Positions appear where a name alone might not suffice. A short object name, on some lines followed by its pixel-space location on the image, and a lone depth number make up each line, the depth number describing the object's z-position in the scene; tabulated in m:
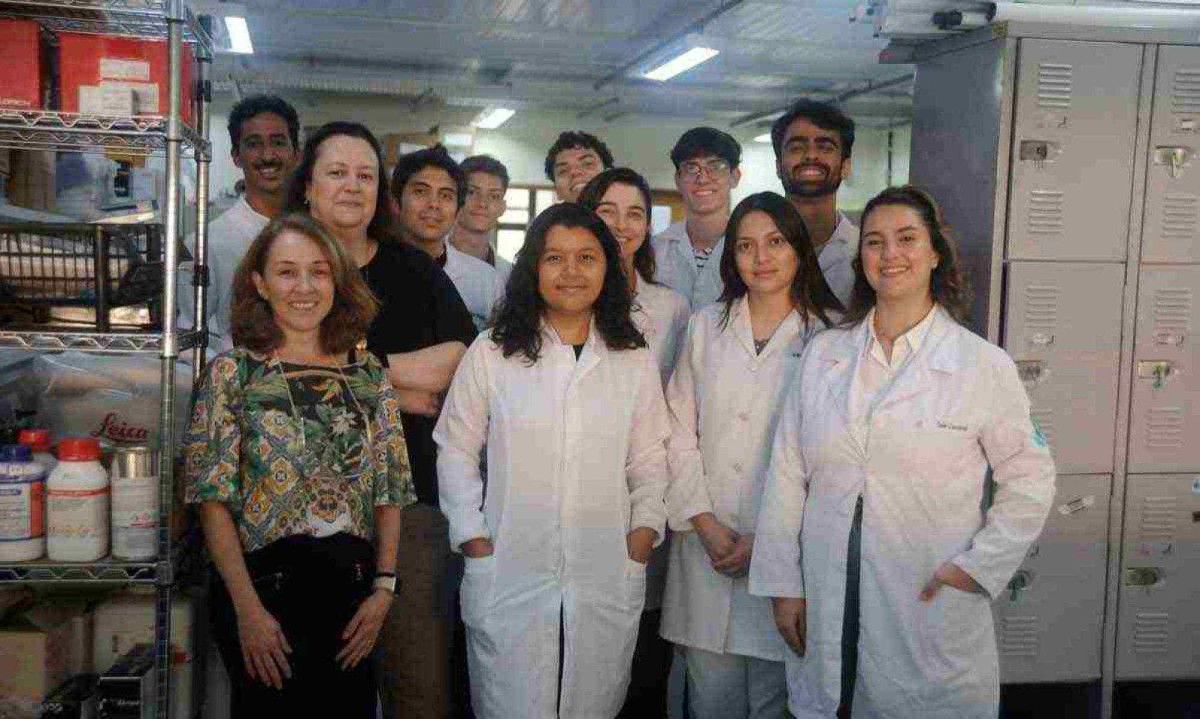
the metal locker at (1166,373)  2.89
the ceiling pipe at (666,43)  6.53
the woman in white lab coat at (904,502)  2.13
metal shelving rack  2.02
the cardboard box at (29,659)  2.09
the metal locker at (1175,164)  2.84
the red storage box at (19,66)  2.04
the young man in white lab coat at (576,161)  3.73
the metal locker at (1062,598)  2.93
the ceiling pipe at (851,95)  9.41
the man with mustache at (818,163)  3.22
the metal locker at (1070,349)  2.83
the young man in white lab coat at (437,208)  3.21
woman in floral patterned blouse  2.01
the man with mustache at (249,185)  2.74
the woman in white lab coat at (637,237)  2.79
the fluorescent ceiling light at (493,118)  11.13
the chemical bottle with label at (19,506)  2.01
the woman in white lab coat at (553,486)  2.25
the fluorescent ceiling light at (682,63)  7.62
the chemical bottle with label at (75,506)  2.03
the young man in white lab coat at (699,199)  3.39
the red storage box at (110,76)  2.08
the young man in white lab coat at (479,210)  3.97
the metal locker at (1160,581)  2.96
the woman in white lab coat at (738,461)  2.44
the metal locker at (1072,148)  2.80
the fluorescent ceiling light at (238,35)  6.48
